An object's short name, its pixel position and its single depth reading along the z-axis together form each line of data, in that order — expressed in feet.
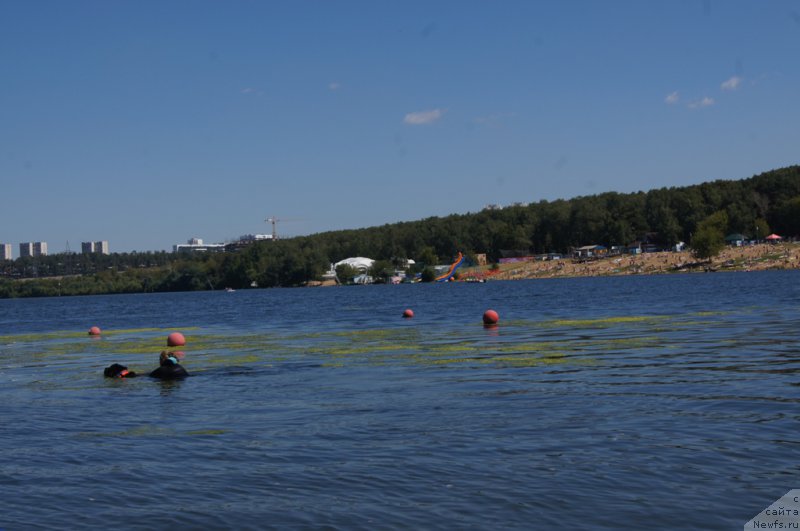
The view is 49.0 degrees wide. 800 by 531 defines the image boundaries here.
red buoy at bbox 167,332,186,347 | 150.92
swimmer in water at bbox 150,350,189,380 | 97.66
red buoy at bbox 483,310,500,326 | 172.65
